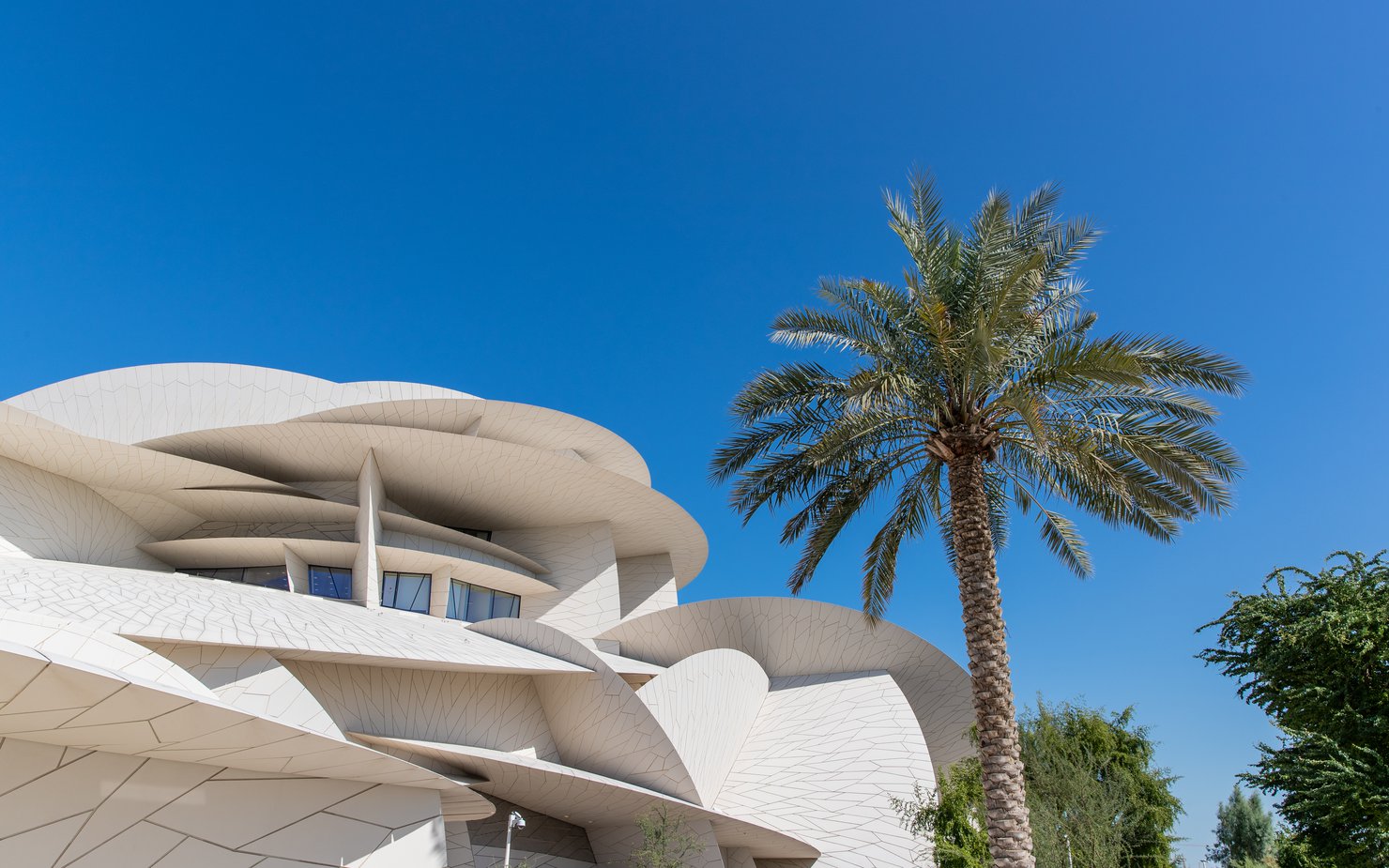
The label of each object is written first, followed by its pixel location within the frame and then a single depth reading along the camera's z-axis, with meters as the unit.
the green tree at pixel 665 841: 16.38
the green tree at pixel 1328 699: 12.12
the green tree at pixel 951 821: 15.78
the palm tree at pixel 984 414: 11.41
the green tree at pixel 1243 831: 40.50
